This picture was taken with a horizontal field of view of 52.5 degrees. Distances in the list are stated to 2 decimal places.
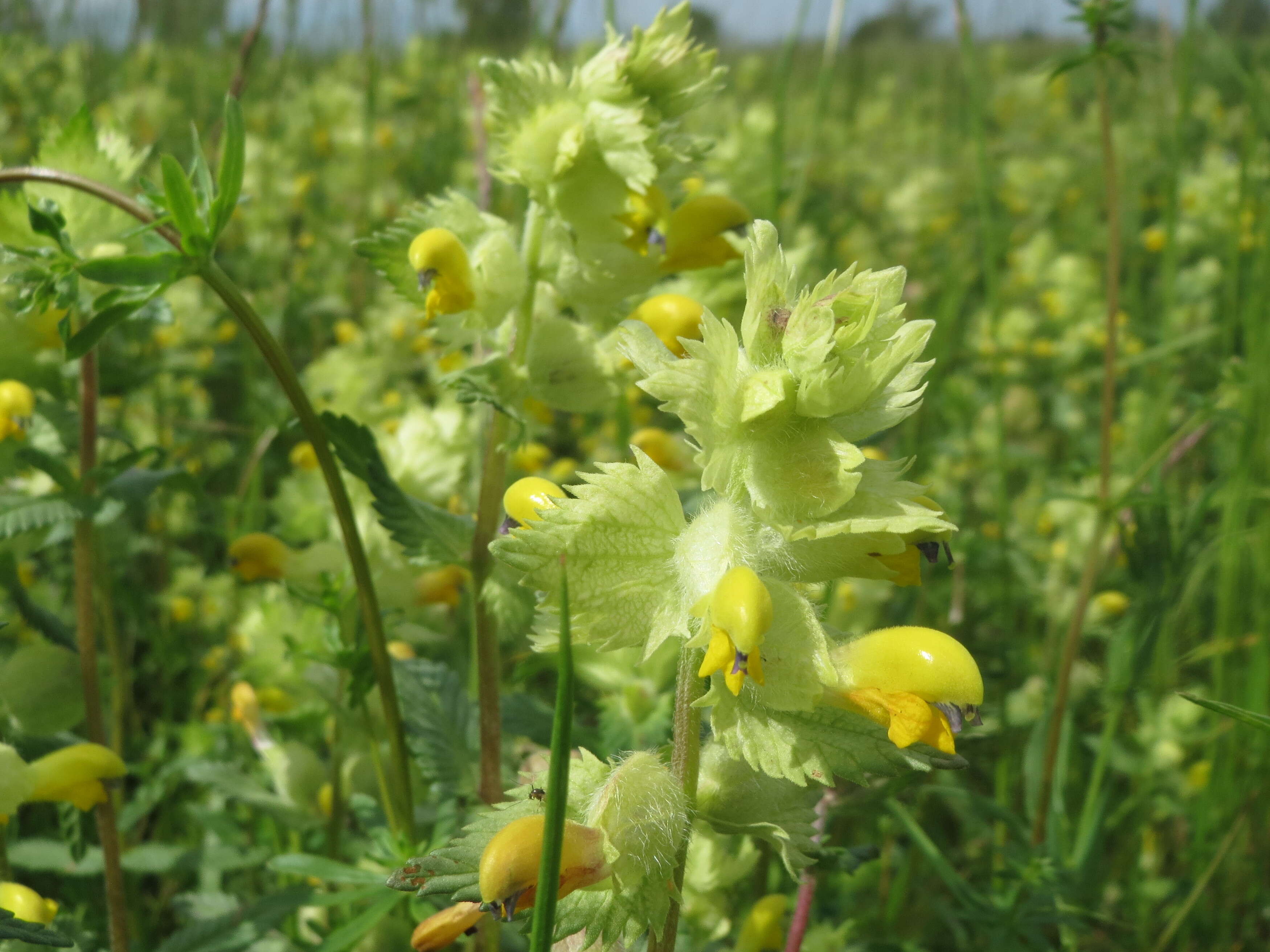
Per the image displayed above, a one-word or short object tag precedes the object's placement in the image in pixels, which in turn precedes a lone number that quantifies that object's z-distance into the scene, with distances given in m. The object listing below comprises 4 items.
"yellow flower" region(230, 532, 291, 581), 0.19
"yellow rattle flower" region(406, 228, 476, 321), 0.15
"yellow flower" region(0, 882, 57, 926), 0.14
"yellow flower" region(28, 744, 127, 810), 0.15
